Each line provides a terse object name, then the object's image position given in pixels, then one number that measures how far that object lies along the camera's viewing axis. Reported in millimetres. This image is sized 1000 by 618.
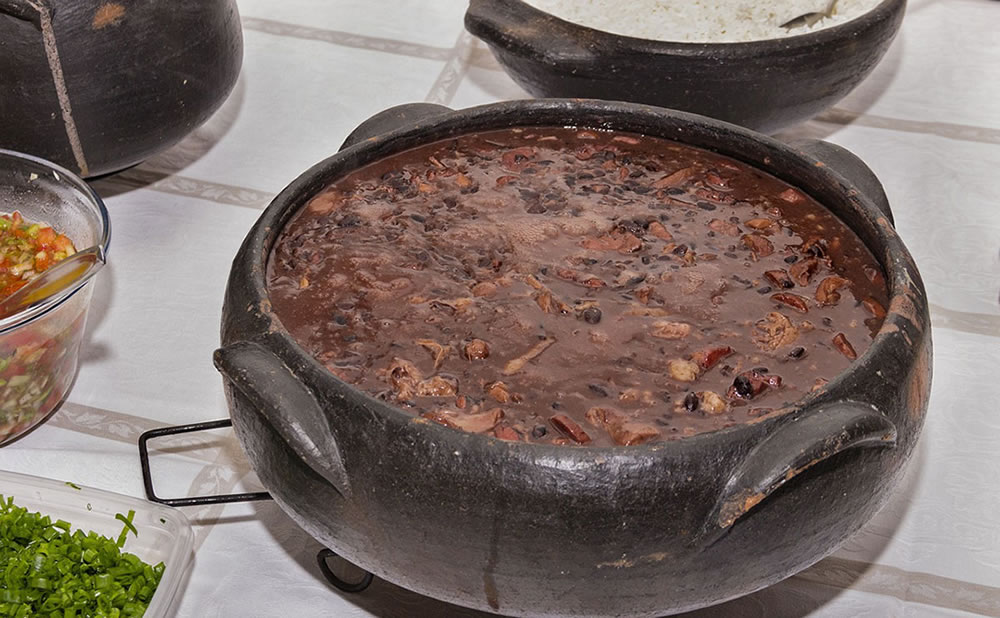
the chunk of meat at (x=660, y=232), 1216
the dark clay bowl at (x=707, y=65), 1620
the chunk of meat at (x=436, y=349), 1036
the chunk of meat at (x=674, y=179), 1298
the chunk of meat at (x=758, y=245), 1188
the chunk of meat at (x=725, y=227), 1220
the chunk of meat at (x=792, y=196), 1256
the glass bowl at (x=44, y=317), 1358
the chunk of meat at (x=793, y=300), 1103
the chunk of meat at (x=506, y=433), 952
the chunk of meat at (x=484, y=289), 1128
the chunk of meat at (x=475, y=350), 1040
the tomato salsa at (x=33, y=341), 1368
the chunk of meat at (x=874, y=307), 1100
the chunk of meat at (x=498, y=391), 996
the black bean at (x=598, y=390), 1004
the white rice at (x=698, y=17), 1863
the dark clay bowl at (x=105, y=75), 1561
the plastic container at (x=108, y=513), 1275
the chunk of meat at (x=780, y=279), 1139
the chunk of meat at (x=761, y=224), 1226
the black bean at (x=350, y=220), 1216
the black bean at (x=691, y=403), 987
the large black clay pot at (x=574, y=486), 914
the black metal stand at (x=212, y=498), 1253
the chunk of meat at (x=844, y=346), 1046
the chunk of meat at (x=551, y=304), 1104
